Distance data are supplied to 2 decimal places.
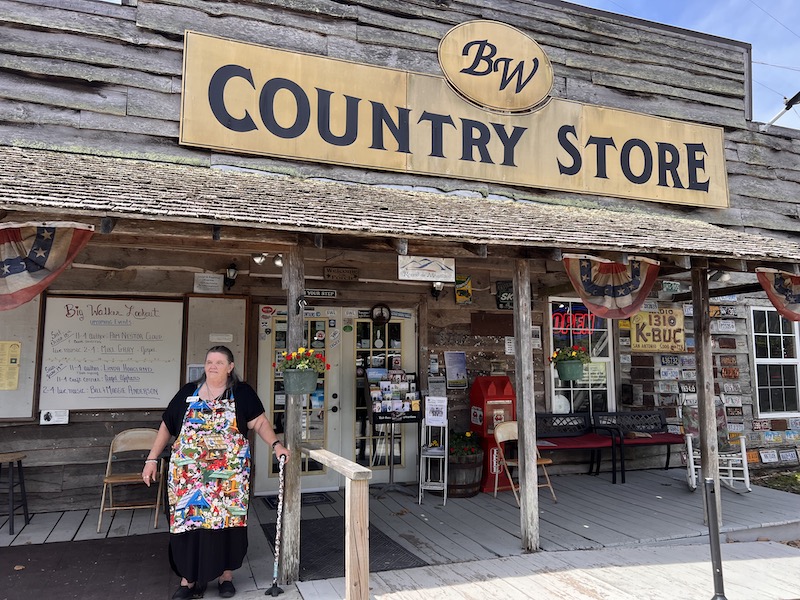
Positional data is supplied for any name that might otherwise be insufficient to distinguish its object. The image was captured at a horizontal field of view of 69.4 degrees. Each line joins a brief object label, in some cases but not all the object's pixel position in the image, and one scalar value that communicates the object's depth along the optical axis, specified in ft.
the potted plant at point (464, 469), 22.62
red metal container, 23.59
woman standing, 13.38
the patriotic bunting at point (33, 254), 13.47
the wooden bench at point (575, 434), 25.05
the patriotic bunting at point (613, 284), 18.43
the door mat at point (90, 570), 13.53
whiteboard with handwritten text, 20.12
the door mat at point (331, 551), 15.28
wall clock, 24.38
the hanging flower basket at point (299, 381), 14.79
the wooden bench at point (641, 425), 26.25
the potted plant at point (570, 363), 20.59
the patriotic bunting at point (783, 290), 20.40
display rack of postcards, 22.52
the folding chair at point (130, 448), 18.90
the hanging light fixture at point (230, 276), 21.42
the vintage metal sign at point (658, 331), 28.40
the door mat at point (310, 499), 21.50
